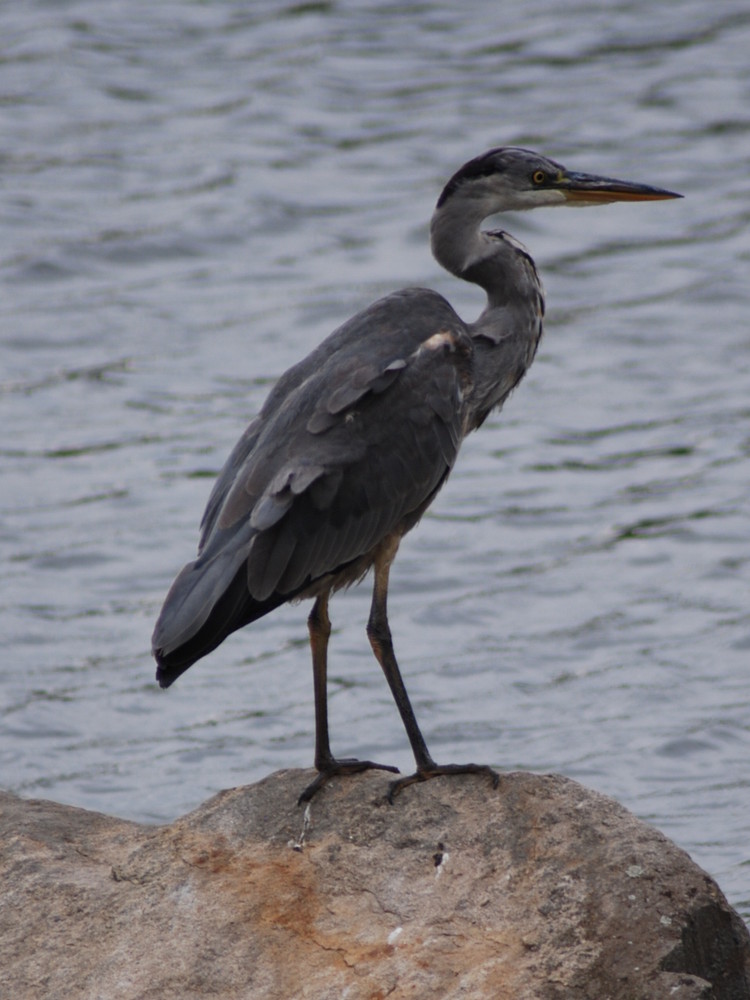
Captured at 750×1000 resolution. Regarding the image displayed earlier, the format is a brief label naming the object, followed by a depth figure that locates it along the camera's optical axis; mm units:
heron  11453
